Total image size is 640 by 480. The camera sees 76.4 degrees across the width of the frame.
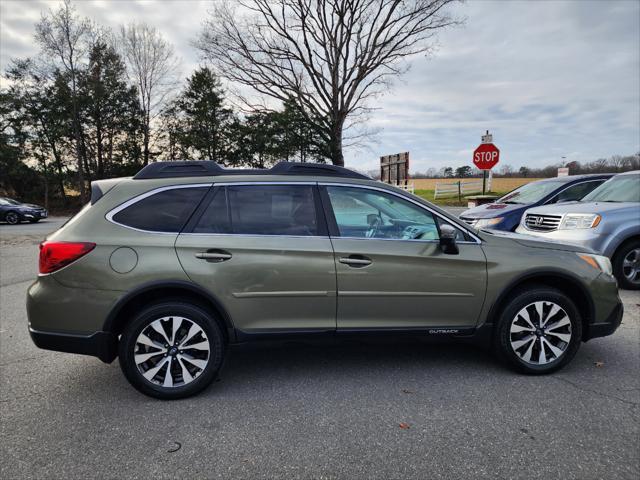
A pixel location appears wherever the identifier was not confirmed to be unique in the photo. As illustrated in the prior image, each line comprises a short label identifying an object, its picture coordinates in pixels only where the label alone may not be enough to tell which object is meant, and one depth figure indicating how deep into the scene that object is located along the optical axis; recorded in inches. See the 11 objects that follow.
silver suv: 242.7
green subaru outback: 117.0
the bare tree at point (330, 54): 881.5
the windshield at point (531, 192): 348.5
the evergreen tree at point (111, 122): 1119.6
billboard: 1126.5
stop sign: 692.7
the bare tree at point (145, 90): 1175.0
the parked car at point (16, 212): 777.6
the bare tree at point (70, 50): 986.1
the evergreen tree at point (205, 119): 1140.5
